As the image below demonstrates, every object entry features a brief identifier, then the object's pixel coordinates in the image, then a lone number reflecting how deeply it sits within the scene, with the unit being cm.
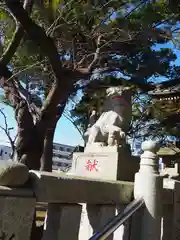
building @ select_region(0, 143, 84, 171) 4257
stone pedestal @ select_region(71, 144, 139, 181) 349
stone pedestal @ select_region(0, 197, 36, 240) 199
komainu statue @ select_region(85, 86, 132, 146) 393
